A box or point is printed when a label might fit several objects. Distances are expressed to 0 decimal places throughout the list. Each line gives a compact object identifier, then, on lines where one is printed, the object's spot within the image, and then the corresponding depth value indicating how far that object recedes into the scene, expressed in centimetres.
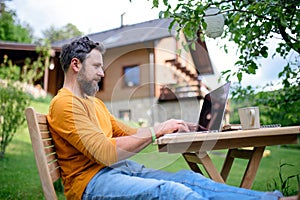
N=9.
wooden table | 119
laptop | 142
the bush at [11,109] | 433
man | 110
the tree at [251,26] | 174
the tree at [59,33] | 2594
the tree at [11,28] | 1570
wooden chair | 116
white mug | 135
